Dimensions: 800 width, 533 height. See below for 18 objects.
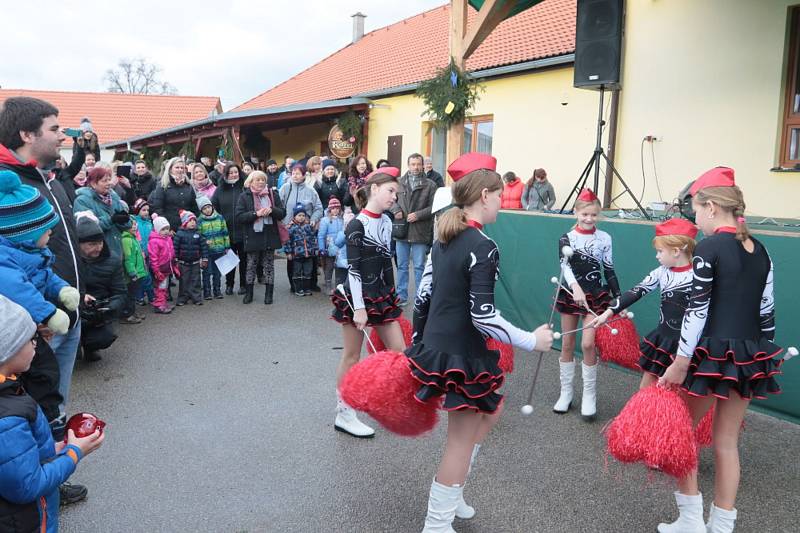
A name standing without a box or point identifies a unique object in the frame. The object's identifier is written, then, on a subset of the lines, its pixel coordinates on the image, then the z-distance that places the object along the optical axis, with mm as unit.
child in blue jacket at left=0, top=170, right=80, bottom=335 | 2742
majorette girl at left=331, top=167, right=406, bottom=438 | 4141
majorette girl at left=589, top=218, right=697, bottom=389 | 3689
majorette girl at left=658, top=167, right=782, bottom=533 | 2930
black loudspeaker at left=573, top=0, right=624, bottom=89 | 8305
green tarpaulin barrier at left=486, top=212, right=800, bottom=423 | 4711
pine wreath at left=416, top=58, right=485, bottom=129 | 8125
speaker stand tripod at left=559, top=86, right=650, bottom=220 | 7621
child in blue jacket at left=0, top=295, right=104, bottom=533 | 1961
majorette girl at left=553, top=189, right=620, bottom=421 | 4750
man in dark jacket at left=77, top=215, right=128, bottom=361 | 5812
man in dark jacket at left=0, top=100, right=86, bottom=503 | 3178
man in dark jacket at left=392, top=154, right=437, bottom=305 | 8391
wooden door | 16656
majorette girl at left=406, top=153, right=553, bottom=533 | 2711
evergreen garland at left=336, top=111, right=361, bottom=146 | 17391
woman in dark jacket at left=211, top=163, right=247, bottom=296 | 9086
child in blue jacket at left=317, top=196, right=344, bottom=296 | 9133
